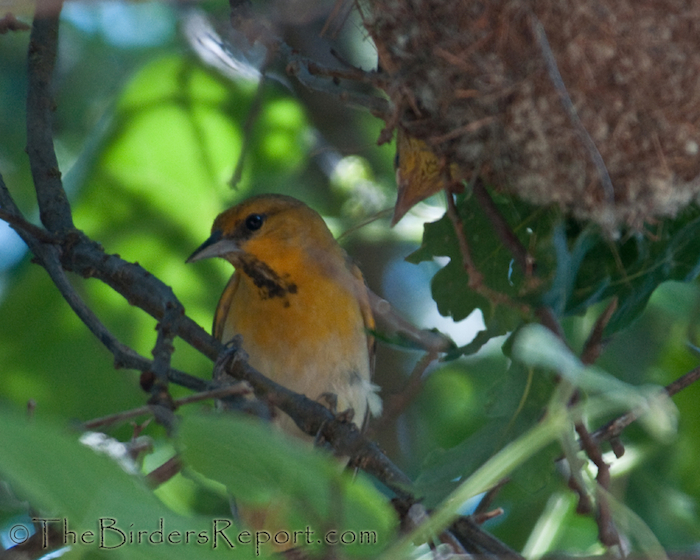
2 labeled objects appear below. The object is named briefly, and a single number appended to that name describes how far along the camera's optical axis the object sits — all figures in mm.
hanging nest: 4229
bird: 4332
